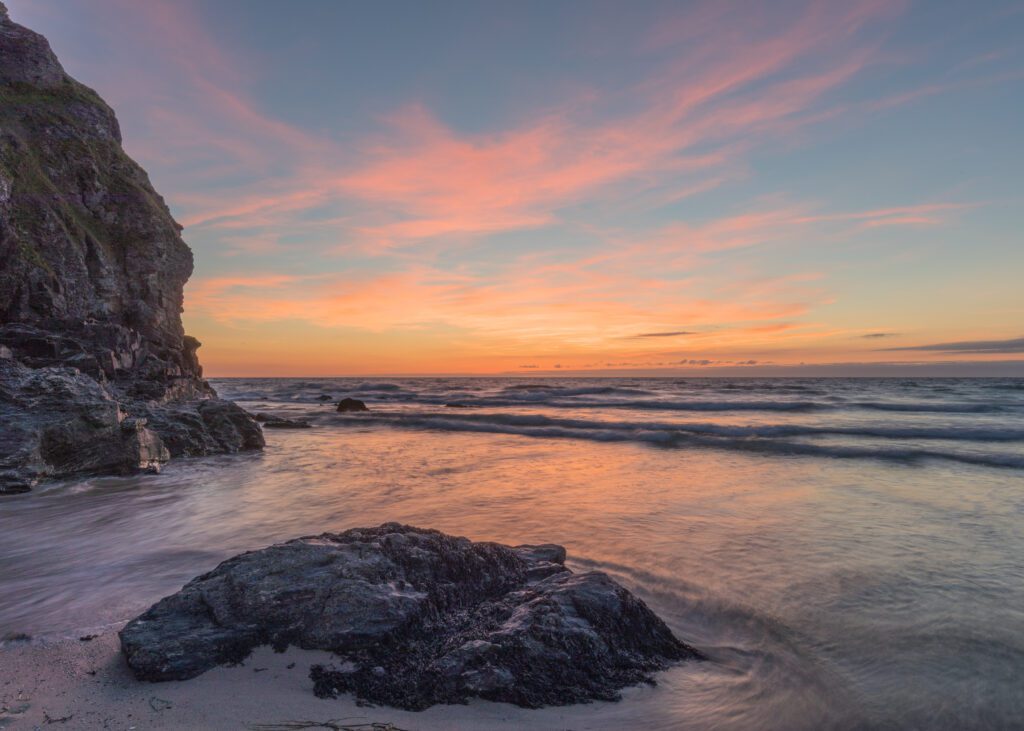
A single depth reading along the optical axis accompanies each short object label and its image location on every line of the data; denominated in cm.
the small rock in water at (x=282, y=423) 2398
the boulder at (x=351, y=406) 3395
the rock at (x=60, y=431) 1022
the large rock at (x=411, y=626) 320
